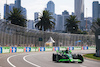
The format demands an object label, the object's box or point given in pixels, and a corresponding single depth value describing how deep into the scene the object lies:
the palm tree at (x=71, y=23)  83.88
